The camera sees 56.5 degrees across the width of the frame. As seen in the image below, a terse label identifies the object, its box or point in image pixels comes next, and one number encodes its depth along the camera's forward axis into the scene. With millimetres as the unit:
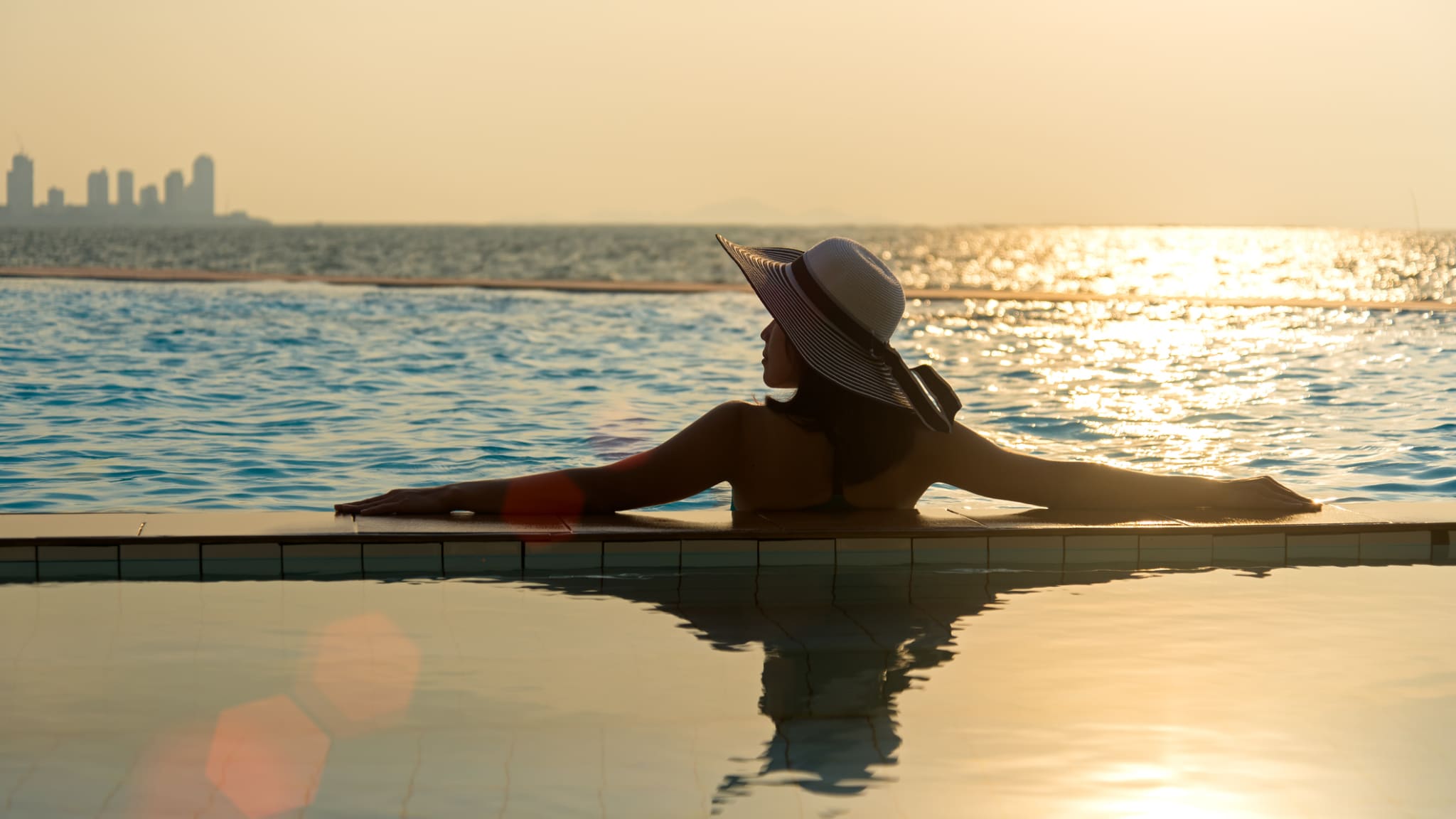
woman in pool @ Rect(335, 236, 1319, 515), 3701
